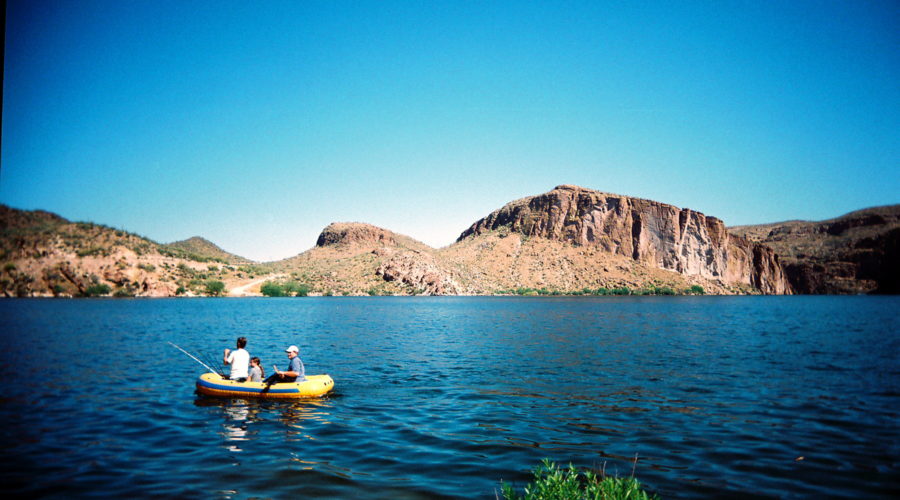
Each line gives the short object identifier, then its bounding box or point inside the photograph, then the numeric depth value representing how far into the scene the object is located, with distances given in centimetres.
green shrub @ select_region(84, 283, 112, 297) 8506
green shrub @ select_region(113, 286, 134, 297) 8706
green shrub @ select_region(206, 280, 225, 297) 9888
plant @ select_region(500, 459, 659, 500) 582
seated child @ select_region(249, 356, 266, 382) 1634
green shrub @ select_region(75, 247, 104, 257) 8614
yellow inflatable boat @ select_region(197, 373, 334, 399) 1534
